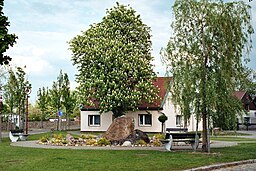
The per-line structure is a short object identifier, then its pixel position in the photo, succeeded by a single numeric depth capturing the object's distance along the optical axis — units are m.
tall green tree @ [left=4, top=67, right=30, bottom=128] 38.69
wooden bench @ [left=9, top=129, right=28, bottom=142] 29.44
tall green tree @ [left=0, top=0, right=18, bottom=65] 8.62
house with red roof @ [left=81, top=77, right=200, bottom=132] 44.97
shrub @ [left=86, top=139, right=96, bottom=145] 24.77
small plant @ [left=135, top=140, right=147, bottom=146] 24.55
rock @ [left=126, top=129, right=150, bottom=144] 24.89
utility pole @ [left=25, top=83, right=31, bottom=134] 38.14
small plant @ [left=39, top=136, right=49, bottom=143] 26.48
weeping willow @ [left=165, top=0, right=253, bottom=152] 18.09
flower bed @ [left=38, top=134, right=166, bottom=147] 24.53
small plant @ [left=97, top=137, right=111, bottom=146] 24.48
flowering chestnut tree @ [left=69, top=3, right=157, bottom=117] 37.81
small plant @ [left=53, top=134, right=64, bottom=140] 26.46
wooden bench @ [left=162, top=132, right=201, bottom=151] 20.69
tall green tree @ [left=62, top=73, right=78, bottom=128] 49.36
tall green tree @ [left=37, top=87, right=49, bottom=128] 55.91
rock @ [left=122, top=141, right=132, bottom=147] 24.10
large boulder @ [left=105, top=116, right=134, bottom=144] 24.88
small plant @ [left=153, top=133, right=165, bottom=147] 24.53
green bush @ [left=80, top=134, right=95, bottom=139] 27.97
